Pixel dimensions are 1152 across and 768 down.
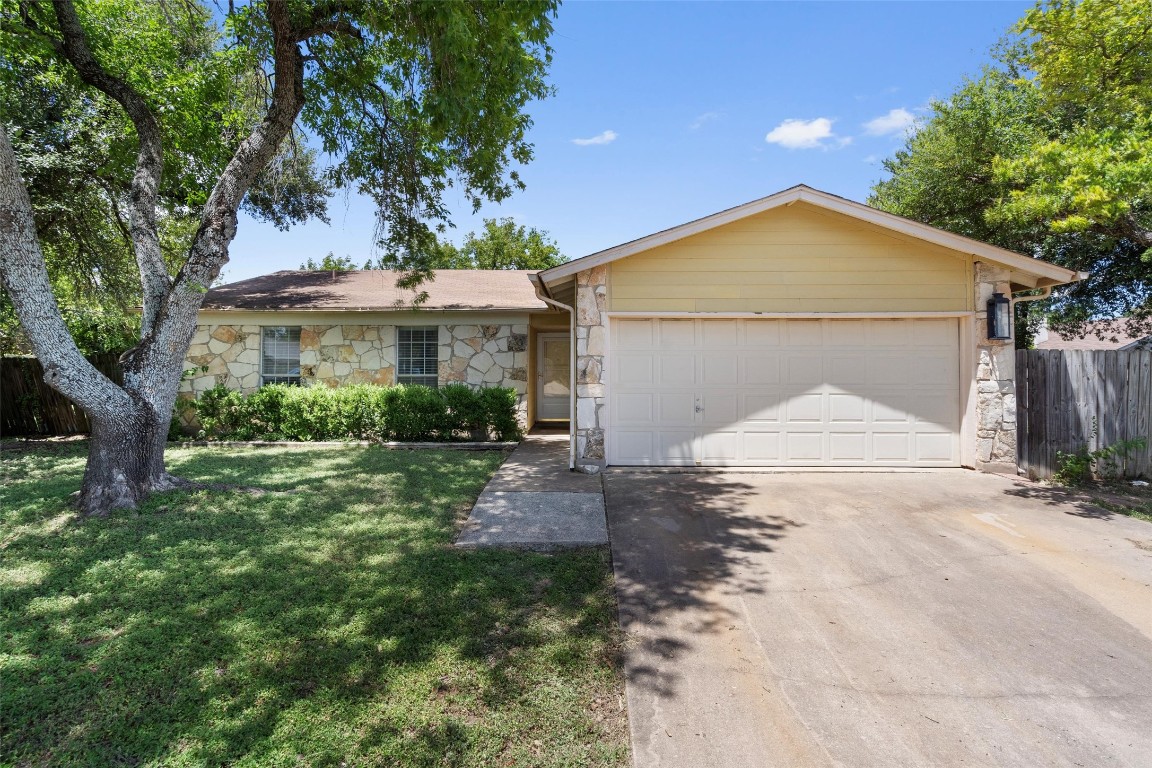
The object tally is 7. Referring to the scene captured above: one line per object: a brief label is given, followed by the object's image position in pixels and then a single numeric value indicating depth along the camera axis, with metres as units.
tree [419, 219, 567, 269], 26.56
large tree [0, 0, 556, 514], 5.25
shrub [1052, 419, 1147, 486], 7.13
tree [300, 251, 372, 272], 25.80
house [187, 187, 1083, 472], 7.61
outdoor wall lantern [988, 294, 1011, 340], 7.37
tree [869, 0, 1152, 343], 5.70
